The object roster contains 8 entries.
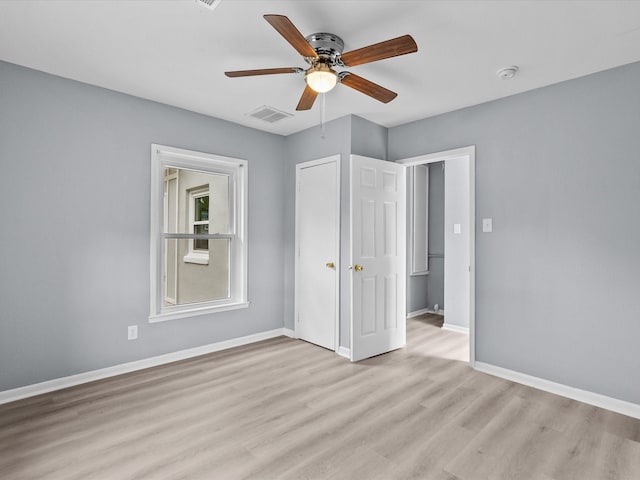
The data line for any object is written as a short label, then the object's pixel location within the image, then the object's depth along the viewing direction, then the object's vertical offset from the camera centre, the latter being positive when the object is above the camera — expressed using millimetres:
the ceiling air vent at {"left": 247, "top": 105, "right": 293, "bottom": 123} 3712 +1392
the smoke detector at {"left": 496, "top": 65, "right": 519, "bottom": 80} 2781 +1367
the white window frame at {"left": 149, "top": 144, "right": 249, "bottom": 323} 3514 +151
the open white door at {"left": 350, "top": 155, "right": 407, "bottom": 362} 3715 -160
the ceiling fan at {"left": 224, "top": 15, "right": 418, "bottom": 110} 1900 +1110
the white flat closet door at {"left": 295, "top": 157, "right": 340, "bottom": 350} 4012 -114
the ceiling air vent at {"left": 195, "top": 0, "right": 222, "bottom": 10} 2018 +1375
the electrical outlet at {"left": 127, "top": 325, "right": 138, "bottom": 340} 3352 -868
